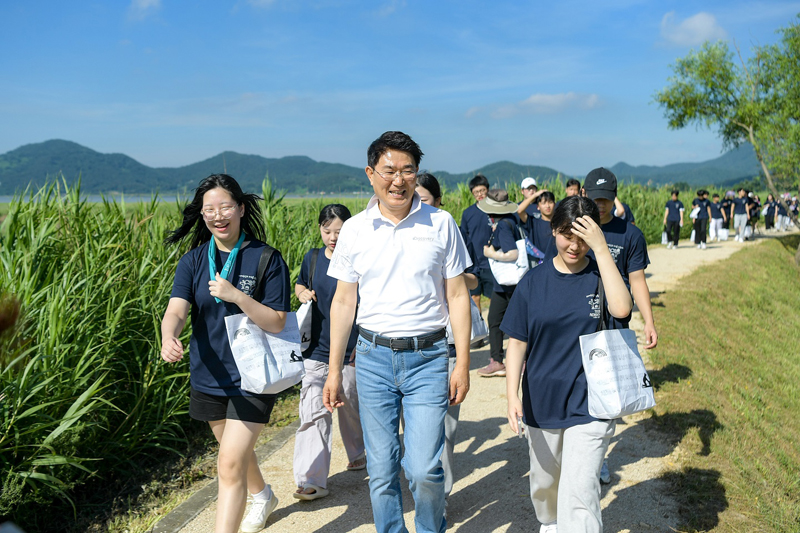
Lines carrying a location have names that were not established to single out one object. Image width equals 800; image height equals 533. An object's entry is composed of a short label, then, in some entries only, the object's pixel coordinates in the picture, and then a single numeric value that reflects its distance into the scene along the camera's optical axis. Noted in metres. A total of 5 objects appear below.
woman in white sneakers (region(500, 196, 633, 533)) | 3.01
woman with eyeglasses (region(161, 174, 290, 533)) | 3.25
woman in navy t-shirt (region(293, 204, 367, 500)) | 4.27
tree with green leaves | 23.75
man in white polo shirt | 3.06
